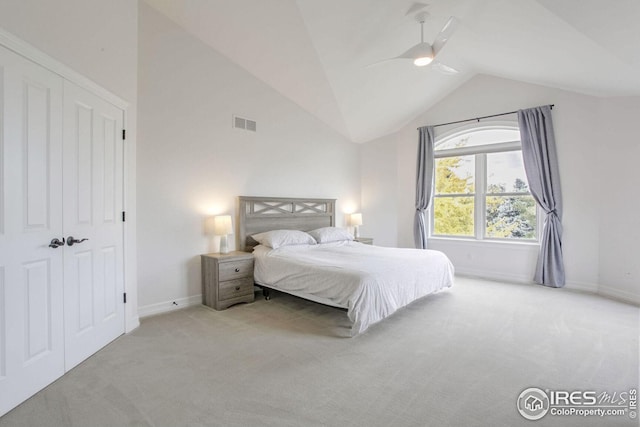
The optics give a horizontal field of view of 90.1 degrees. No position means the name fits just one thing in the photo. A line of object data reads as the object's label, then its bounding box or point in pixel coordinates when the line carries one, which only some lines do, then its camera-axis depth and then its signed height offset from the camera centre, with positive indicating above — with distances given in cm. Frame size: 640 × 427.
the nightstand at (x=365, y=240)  611 -64
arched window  550 +37
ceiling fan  322 +175
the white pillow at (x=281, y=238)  455 -48
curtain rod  538 +162
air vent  468 +123
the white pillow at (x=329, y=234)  534 -48
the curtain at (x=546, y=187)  496 +36
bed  322 -67
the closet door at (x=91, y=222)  254 -17
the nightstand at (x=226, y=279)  398 -95
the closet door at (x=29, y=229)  200 -18
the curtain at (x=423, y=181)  626 +53
